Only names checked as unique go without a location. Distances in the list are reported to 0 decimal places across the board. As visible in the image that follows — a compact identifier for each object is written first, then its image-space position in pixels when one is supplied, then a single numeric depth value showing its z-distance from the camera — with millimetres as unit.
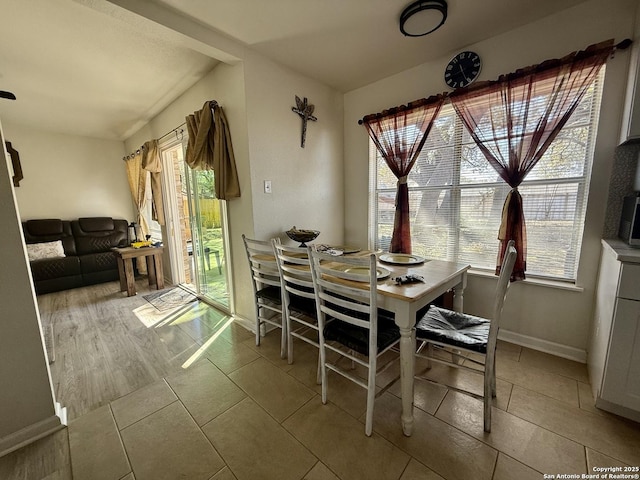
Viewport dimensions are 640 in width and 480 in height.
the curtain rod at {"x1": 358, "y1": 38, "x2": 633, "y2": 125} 2252
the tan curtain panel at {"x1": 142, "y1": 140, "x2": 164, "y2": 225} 3441
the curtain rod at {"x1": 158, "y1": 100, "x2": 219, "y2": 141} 2266
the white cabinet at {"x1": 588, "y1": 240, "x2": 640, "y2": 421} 1254
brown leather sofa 3611
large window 1802
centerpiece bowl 2307
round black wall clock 2053
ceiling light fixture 1586
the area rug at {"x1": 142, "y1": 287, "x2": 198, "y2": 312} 3085
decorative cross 2467
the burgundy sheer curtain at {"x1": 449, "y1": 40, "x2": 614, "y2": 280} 1674
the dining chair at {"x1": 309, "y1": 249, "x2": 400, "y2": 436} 1230
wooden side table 3438
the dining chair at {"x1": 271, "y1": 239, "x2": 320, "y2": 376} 1626
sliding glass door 2807
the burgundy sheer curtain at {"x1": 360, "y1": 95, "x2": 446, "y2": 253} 2350
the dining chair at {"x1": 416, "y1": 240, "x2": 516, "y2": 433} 1207
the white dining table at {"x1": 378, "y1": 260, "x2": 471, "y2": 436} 1252
